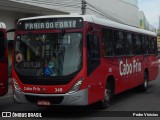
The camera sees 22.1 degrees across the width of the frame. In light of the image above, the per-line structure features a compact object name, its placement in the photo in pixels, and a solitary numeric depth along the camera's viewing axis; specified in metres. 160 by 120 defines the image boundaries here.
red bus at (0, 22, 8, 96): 12.74
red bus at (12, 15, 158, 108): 10.51
